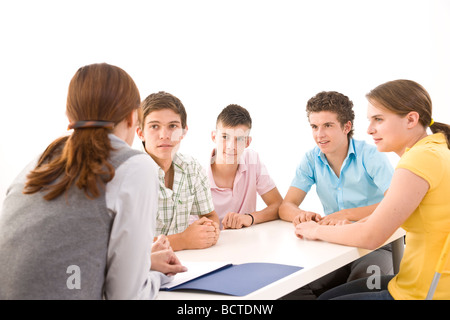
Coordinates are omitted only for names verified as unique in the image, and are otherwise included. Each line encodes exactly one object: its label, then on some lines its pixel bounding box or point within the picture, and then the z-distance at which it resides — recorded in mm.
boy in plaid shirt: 2053
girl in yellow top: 1348
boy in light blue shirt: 2356
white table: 1170
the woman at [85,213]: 919
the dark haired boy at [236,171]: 2568
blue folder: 1157
